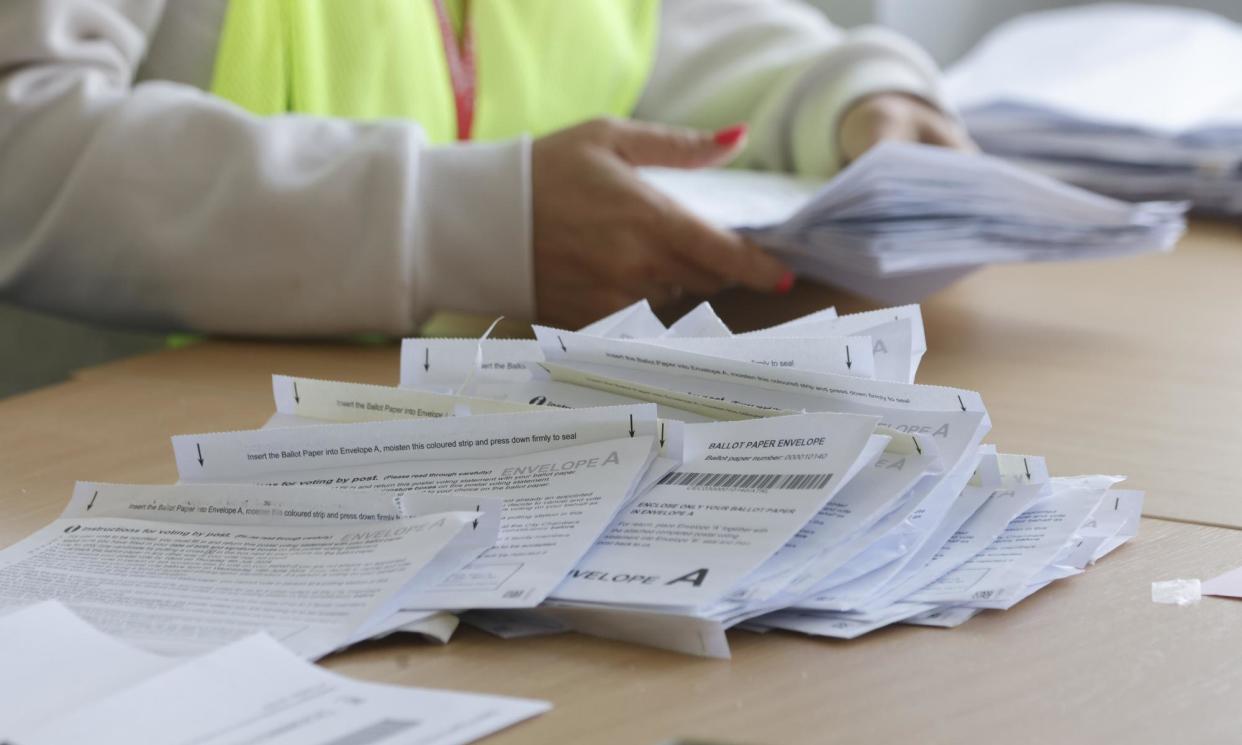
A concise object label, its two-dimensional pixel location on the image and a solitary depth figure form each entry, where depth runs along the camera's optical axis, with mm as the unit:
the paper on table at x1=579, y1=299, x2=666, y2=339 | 1480
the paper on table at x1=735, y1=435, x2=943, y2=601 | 1273
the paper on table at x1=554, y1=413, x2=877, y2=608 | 1260
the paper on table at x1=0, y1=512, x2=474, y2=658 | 1229
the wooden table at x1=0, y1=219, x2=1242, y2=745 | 1116
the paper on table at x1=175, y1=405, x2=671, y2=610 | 1370
